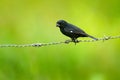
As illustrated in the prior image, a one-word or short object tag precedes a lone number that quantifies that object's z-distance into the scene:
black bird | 8.02
